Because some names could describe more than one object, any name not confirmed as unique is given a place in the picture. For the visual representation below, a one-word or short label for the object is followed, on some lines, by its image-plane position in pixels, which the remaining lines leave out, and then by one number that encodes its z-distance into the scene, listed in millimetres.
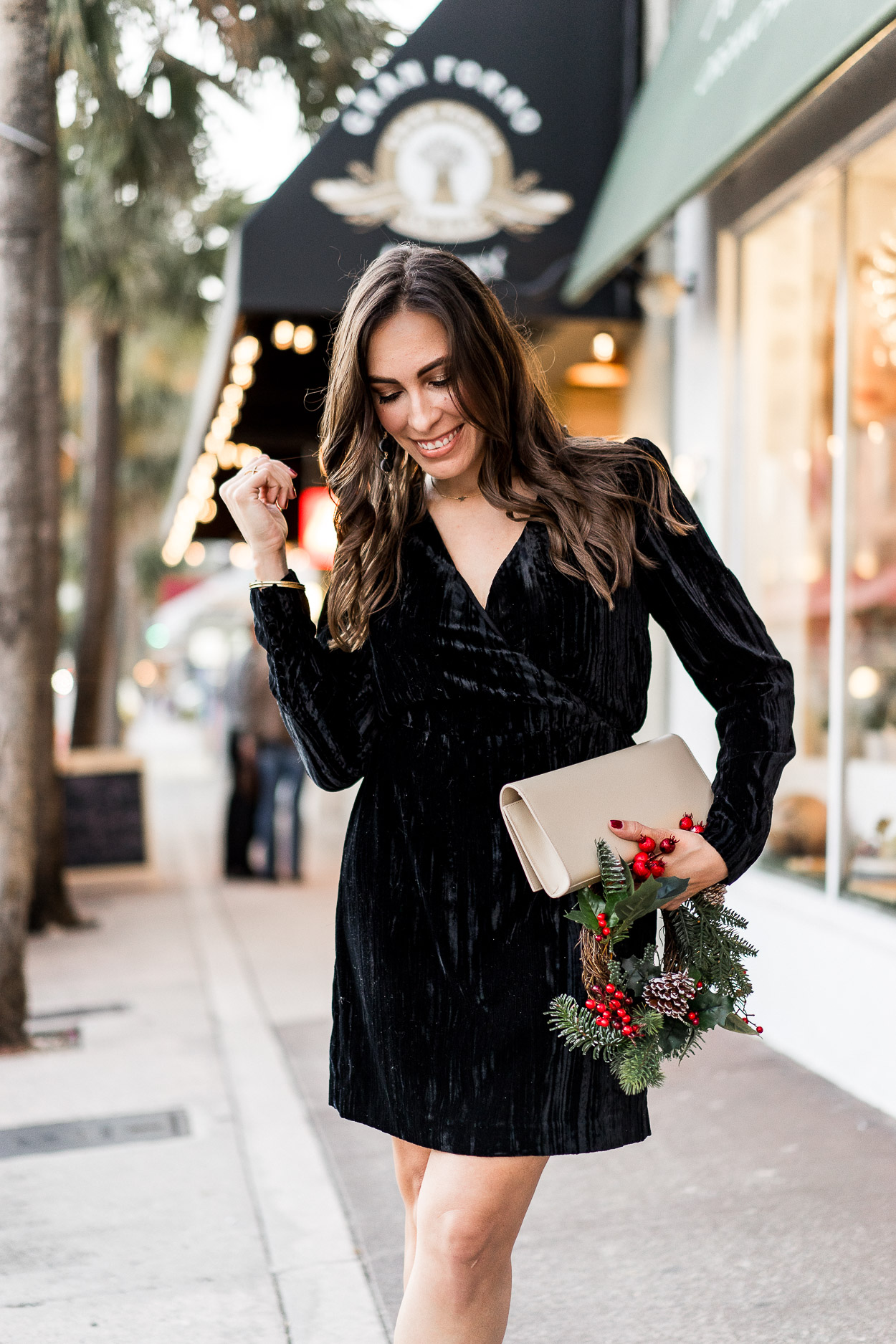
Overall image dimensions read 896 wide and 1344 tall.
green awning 3625
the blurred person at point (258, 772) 9734
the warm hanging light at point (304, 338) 7309
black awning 5867
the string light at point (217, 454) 8203
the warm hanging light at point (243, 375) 8344
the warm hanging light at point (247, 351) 7594
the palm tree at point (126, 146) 6469
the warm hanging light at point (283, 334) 7250
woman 1812
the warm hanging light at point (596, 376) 7723
